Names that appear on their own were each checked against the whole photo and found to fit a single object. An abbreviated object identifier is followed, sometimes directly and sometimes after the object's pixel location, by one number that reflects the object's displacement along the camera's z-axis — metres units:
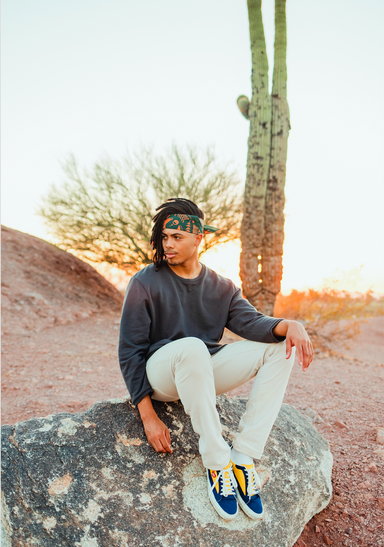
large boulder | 1.84
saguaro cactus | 6.45
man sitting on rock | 2.00
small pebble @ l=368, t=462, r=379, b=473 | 2.60
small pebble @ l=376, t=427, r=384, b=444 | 2.93
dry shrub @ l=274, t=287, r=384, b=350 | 7.27
